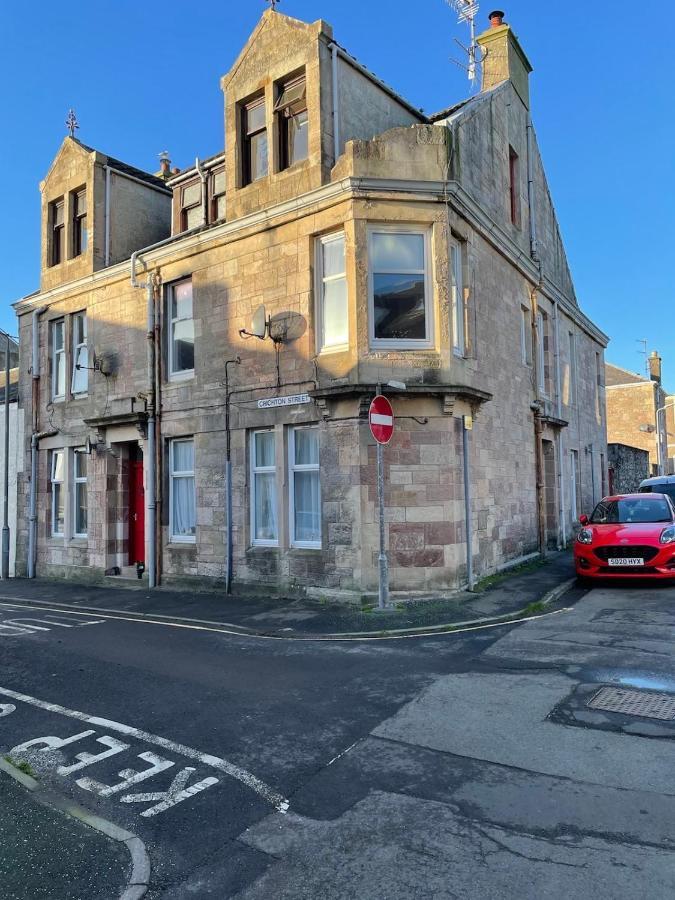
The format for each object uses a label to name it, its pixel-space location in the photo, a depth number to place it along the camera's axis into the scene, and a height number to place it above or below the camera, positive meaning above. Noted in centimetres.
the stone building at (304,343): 1102 +311
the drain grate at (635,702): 532 -186
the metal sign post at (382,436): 977 +84
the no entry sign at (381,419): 968 +109
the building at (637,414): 4203 +479
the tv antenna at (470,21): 1711 +1247
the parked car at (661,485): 2056 +0
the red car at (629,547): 1101 -106
